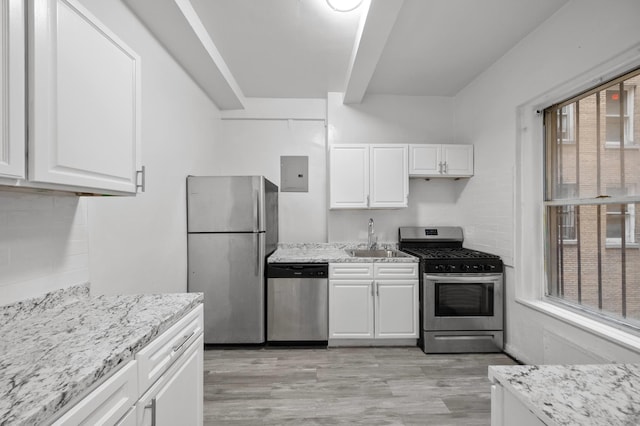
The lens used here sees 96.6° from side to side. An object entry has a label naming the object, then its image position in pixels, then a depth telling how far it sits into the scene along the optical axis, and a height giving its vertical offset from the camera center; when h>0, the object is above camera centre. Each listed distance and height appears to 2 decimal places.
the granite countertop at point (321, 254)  2.90 -0.47
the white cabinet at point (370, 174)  3.24 +0.43
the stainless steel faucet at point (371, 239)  3.43 -0.33
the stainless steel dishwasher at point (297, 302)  2.85 -0.91
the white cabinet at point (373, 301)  2.86 -0.90
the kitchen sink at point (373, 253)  3.37 -0.49
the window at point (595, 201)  1.77 +0.07
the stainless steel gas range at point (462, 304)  2.73 -0.89
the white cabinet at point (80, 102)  0.95 +0.44
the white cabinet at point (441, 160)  3.25 +0.59
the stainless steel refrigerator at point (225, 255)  2.78 -0.42
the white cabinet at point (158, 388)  0.81 -0.62
